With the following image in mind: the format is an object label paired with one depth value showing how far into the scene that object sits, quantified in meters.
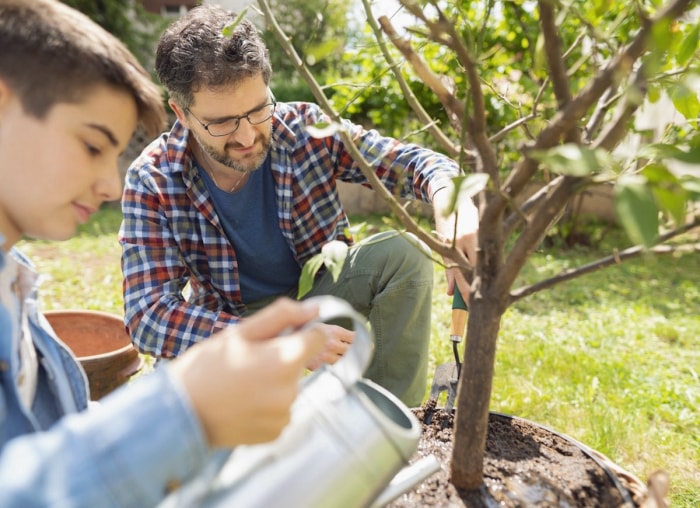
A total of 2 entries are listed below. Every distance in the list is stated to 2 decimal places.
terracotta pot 2.47
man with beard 1.84
